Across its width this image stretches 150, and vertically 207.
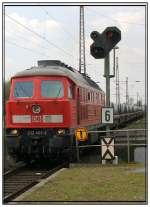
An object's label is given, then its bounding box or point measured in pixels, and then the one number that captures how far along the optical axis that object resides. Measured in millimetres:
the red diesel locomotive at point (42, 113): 15977
